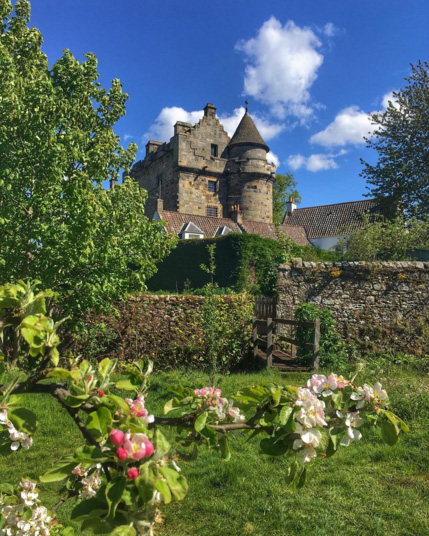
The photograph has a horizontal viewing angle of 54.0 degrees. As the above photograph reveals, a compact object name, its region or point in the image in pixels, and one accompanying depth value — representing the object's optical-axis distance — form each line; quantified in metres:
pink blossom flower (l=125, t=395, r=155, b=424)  1.28
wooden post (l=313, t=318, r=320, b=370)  9.96
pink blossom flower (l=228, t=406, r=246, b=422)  1.66
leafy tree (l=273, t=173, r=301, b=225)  51.78
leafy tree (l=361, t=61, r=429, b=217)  25.05
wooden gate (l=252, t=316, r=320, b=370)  9.98
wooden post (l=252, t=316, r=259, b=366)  11.76
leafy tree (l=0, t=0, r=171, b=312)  7.44
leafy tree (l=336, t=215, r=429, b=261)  18.53
